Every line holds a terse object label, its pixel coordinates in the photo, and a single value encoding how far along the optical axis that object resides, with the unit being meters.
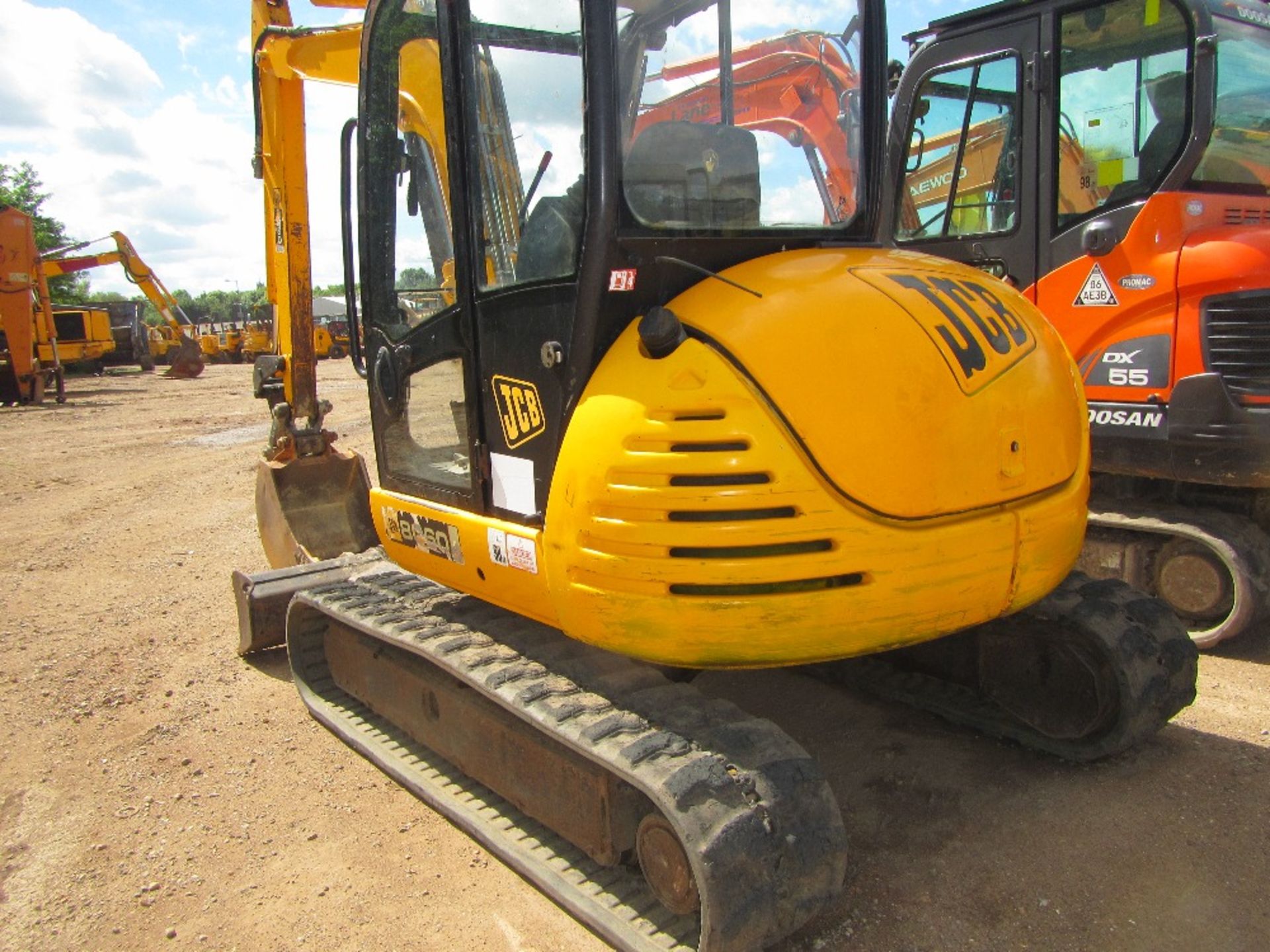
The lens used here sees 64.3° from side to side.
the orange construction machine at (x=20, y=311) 18.30
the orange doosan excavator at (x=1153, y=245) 4.39
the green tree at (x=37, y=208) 41.91
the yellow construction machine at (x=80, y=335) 26.72
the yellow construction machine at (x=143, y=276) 26.84
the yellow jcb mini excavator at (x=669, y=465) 2.41
